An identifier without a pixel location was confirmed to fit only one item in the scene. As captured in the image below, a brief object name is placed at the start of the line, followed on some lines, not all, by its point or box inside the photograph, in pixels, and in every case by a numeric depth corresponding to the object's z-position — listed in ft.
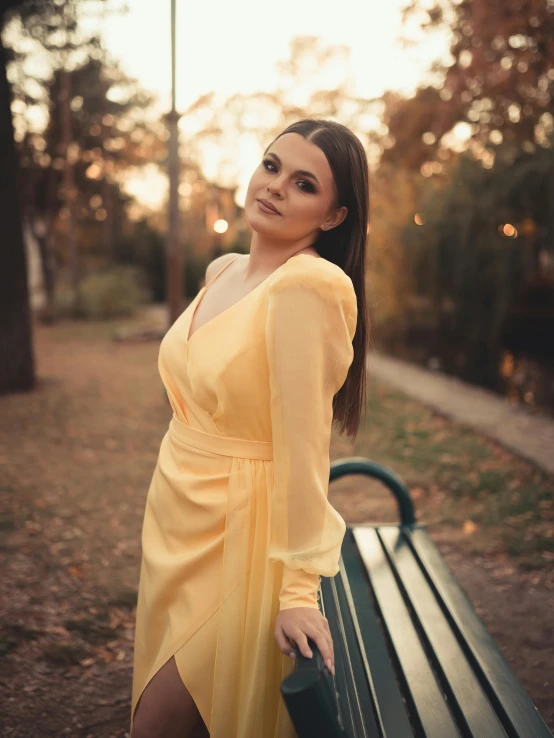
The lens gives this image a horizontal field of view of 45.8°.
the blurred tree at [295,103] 64.95
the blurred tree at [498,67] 25.21
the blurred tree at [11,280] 23.75
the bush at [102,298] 62.08
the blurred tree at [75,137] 60.80
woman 4.30
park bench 3.92
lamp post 24.00
